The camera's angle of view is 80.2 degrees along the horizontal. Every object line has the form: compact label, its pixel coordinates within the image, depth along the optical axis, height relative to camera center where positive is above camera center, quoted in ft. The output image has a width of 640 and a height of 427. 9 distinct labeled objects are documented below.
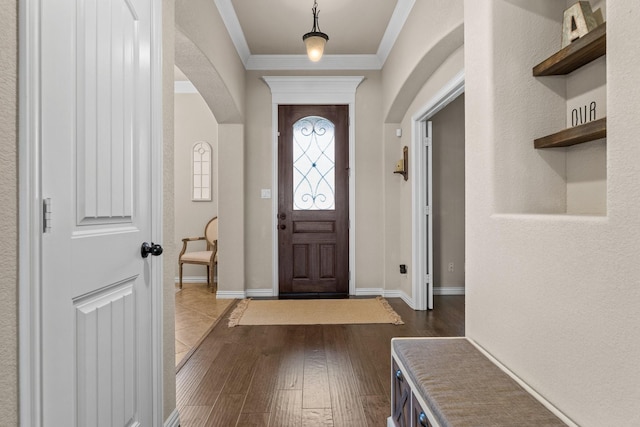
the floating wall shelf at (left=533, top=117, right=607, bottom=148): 4.08 +0.91
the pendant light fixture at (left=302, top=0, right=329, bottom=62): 10.96 +4.99
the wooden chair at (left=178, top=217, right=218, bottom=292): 16.30 -1.81
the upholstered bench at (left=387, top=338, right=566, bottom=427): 3.70 -1.96
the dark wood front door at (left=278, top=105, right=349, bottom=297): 16.01 +0.59
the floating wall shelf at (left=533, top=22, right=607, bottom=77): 4.01 +1.87
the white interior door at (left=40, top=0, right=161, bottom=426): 3.27 +0.01
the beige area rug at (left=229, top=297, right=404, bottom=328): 12.03 -3.42
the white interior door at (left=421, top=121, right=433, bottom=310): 13.38 +0.06
